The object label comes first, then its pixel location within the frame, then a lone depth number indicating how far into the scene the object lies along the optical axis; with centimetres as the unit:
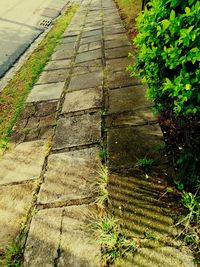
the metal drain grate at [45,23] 926
